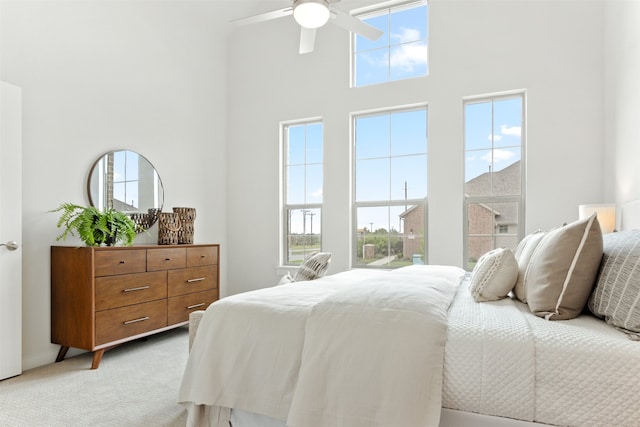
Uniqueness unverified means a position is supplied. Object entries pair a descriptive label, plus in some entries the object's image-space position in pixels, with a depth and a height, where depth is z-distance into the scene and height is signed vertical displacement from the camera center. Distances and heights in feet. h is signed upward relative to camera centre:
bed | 4.09 -1.68
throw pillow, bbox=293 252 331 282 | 9.00 -1.25
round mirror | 11.57 +0.86
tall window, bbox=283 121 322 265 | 15.52 +0.96
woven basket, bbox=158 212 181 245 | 12.60 -0.49
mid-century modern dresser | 9.52 -2.12
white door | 8.89 -0.40
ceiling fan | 8.04 +4.41
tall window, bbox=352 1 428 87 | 13.88 +6.06
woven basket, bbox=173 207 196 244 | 13.20 -0.35
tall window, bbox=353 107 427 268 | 13.84 +0.95
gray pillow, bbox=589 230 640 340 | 4.32 -0.85
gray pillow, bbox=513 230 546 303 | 6.01 -0.81
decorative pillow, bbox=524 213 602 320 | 4.92 -0.74
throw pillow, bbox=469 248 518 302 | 6.07 -1.01
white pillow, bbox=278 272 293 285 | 9.62 -1.63
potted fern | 9.91 -0.29
